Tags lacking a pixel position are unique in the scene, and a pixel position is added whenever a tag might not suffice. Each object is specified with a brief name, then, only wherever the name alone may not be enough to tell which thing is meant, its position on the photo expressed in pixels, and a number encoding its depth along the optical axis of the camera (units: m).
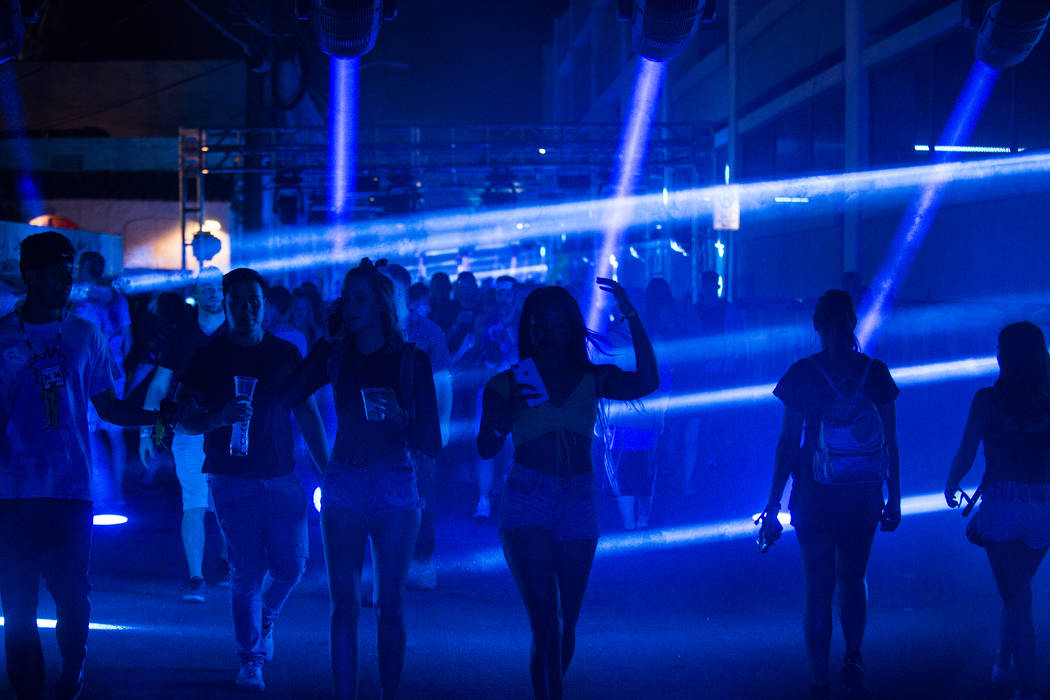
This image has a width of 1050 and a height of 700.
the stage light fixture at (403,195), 21.88
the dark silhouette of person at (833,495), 4.78
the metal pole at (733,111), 19.78
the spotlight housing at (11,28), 6.91
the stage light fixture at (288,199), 21.44
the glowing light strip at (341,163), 19.98
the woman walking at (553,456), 4.20
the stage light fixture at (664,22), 7.23
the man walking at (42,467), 4.16
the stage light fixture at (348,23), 7.20
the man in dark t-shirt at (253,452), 4.81
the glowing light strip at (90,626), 6.05
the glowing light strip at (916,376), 10.34
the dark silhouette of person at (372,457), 4.31
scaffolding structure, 20.05
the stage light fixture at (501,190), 22.27
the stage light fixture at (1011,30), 7.03
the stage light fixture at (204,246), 9.87
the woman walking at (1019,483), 4.79
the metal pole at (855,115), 14.07
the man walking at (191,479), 6.49
